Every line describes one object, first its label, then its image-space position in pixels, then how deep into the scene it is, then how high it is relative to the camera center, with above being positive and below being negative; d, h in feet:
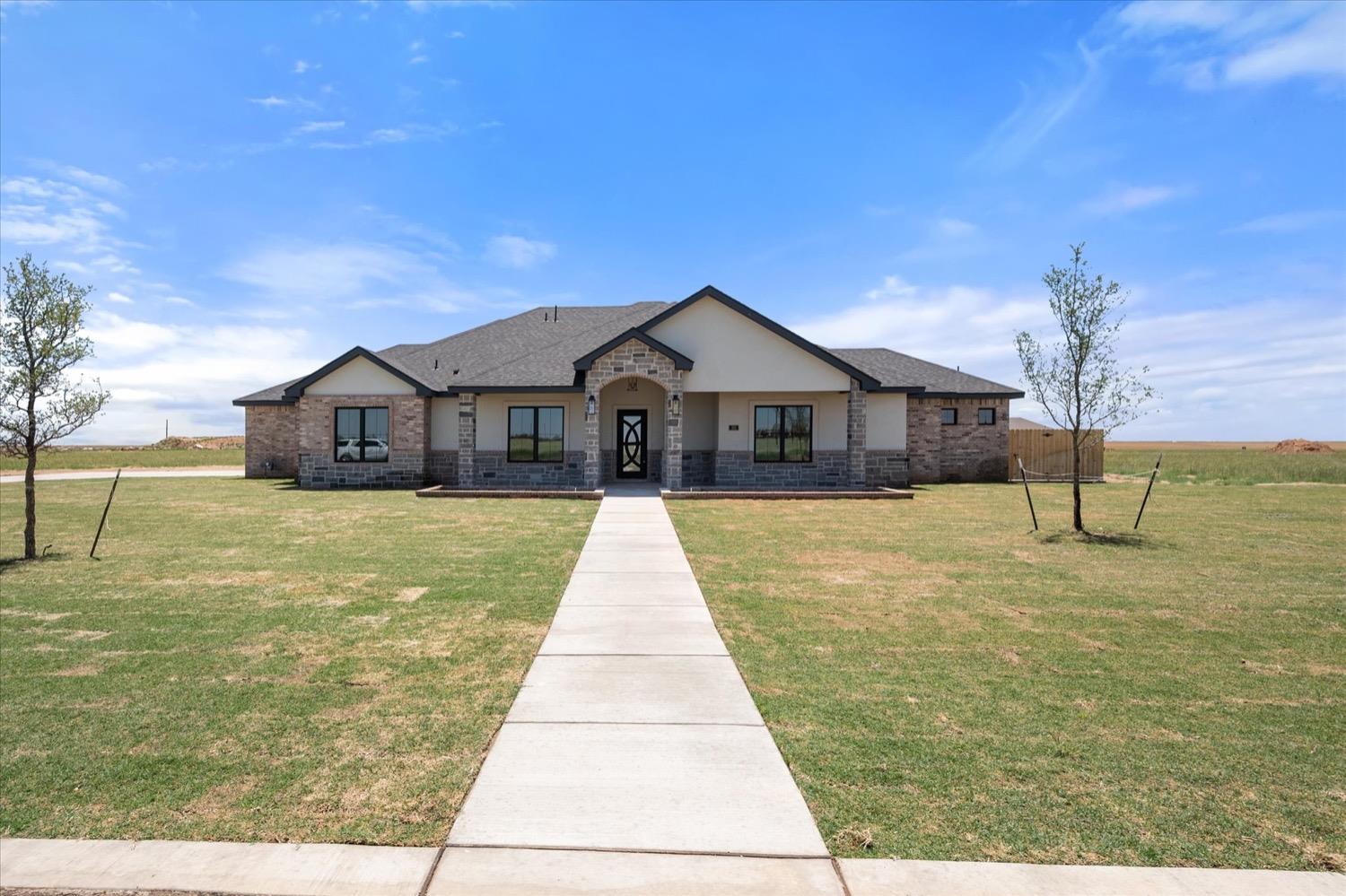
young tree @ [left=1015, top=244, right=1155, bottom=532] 44.91 +6.26
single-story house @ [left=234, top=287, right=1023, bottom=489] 65.87 +3.61
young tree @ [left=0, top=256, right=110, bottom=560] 33.83 +4.58
